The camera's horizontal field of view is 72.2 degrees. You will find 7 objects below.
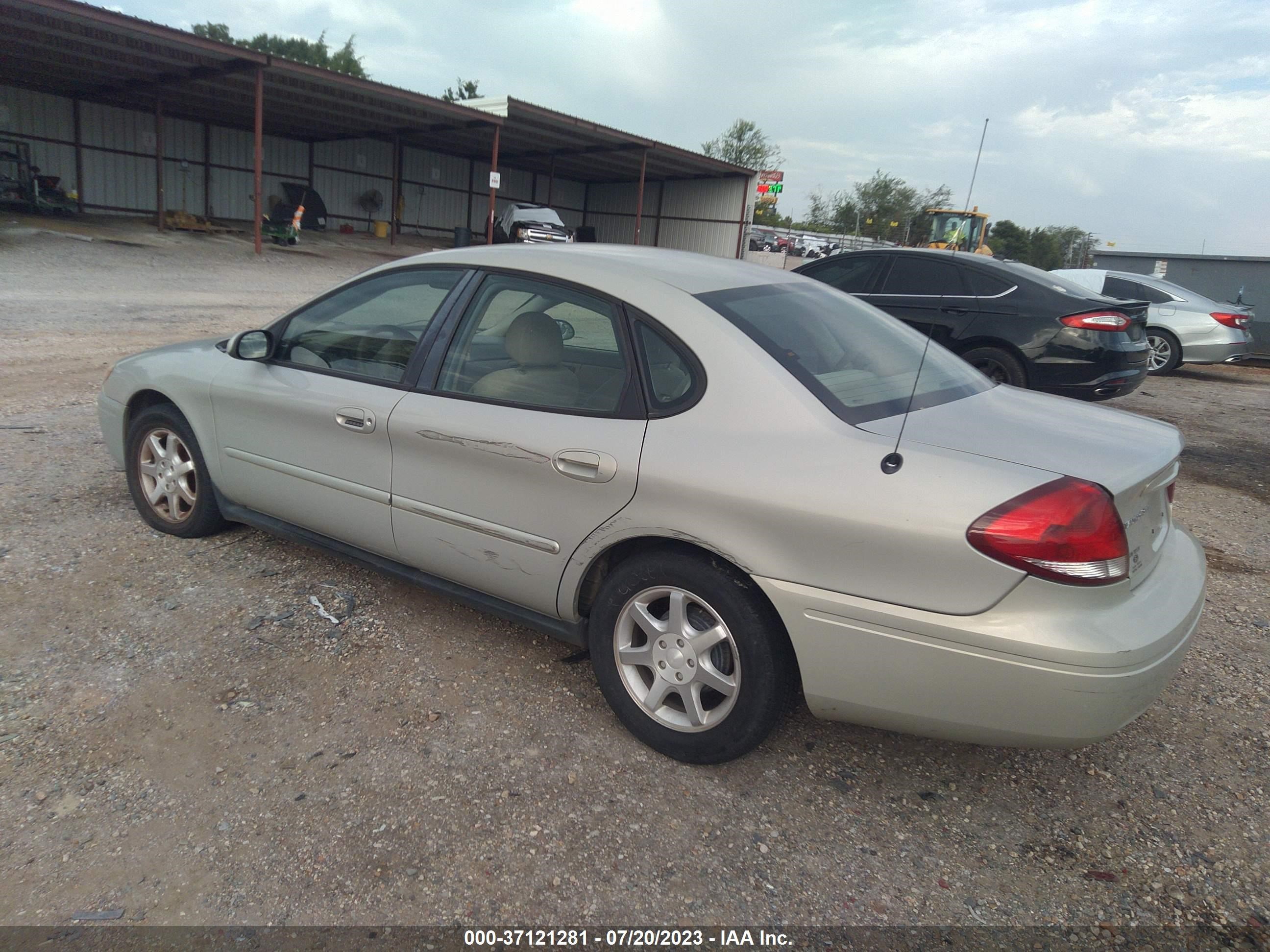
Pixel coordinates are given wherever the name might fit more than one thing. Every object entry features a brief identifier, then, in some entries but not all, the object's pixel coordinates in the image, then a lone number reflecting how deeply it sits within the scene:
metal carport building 18.64
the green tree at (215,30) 67.12
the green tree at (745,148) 59.84
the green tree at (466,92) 69.75
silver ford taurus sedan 2.20
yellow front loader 19.55
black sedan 7.32
